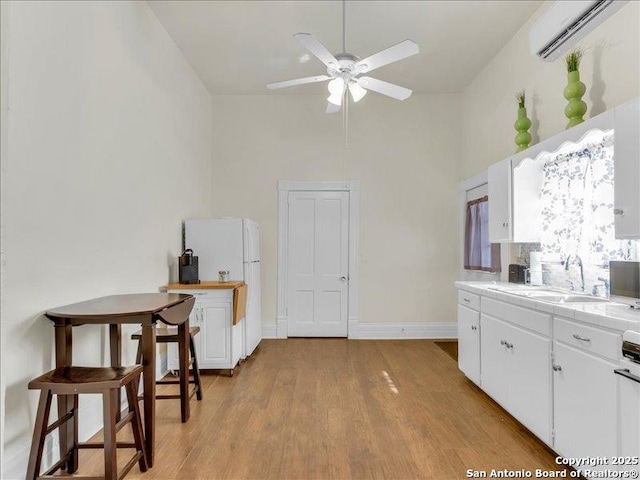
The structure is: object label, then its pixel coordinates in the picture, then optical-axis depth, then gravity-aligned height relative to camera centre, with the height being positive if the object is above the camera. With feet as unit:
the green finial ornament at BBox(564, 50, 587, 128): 8.35 +3.41
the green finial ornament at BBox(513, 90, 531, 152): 10.73 +3.37
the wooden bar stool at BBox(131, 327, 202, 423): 8.86 -2.94
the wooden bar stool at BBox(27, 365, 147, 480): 5.81 -2.29
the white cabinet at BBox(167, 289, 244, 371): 11.94 -2.75
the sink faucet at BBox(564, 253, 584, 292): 9.19 -0.41
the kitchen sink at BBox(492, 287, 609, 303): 8.40 -1.18
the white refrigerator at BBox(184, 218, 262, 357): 13.17 -0.03
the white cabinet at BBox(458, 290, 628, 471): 5.65 -2.47
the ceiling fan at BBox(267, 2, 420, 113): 8.18 +4.31
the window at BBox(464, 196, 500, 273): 13.80 +0.14
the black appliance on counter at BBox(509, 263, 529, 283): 11.27 -0.82
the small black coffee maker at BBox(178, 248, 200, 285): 12.17 -0.78
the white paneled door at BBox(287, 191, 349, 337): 16.93 -0.84
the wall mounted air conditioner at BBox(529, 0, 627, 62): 6.24 +3.99
